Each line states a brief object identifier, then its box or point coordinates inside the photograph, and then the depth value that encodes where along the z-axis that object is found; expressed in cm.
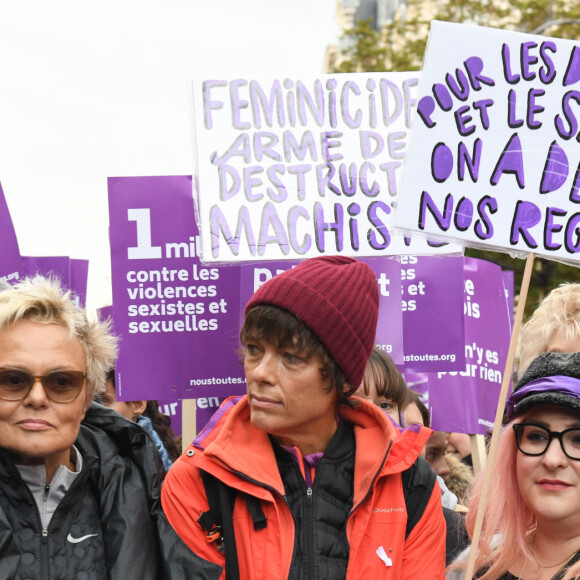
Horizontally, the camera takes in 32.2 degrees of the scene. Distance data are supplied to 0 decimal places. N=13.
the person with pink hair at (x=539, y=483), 257
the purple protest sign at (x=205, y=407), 485
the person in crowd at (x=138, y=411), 496
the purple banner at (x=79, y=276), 622
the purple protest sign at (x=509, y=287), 667
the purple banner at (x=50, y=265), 562
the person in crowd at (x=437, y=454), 505
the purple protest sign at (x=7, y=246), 521
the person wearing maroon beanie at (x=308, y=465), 259
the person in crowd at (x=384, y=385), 395
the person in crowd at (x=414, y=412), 444
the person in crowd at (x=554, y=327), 362
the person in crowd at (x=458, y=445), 694
